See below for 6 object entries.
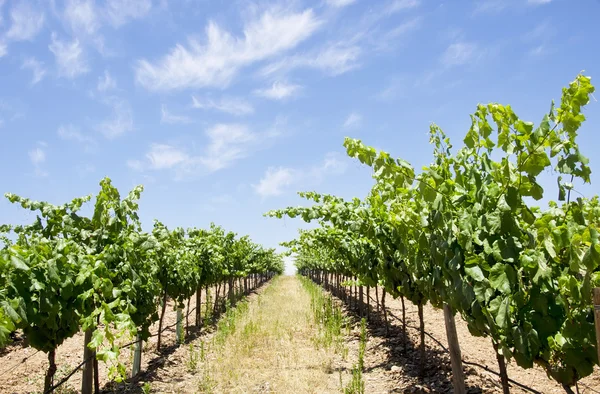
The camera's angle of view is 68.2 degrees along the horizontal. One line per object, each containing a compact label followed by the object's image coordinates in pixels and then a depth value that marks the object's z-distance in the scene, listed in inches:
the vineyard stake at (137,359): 299.1
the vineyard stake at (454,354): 199.9
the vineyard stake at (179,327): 396.5
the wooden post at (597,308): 81.6
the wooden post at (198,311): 504.0
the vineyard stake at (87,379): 213.6
